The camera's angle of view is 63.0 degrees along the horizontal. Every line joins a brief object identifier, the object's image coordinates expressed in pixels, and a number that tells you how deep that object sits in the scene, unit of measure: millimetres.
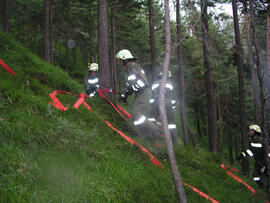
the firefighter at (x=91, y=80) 7668
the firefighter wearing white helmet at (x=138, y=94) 5668
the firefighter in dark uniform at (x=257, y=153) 6316
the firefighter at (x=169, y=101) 7134
